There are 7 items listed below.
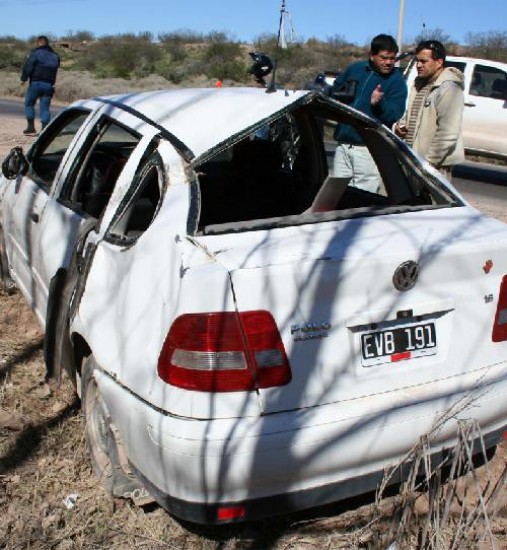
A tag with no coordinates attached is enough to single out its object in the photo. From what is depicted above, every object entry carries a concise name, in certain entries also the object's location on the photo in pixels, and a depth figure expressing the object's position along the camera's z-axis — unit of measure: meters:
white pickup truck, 13.11
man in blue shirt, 5.55
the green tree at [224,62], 41.41
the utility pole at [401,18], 20.45
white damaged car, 2.51
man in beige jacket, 5.60
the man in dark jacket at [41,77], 14.40
